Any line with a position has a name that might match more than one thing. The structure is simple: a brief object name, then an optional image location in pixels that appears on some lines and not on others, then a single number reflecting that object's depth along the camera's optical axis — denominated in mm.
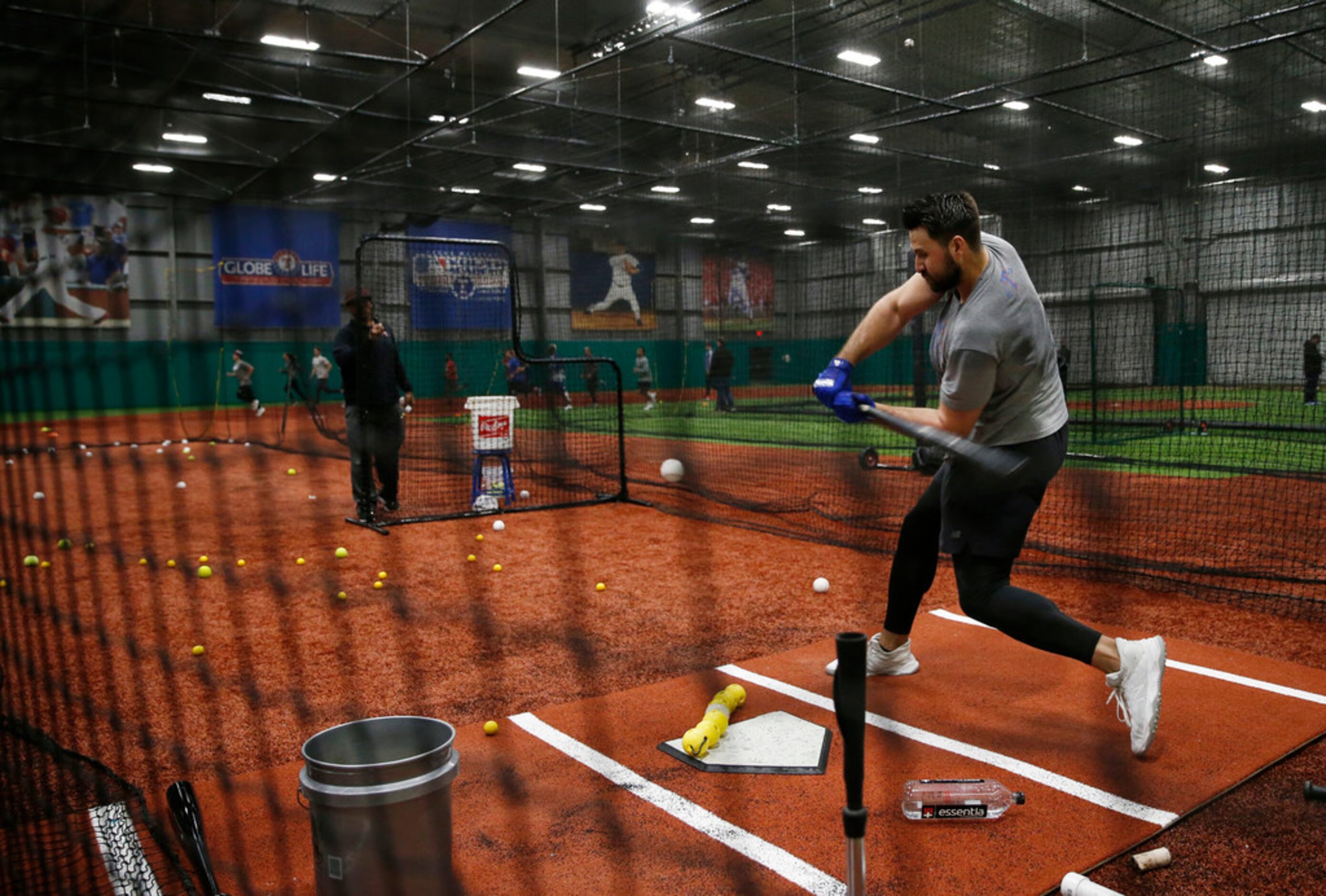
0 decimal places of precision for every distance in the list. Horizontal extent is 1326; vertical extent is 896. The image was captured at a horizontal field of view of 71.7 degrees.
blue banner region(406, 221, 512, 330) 12992
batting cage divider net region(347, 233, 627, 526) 8391
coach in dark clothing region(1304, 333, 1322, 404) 14664
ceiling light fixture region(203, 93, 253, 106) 17672
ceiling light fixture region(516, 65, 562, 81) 18109
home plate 2986
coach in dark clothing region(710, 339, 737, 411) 17359
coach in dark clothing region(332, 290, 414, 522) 7375
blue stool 8500
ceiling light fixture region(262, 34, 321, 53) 14570
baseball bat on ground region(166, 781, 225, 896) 2322
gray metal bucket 2113
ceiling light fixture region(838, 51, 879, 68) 16531
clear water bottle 2615
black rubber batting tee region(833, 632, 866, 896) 1542
